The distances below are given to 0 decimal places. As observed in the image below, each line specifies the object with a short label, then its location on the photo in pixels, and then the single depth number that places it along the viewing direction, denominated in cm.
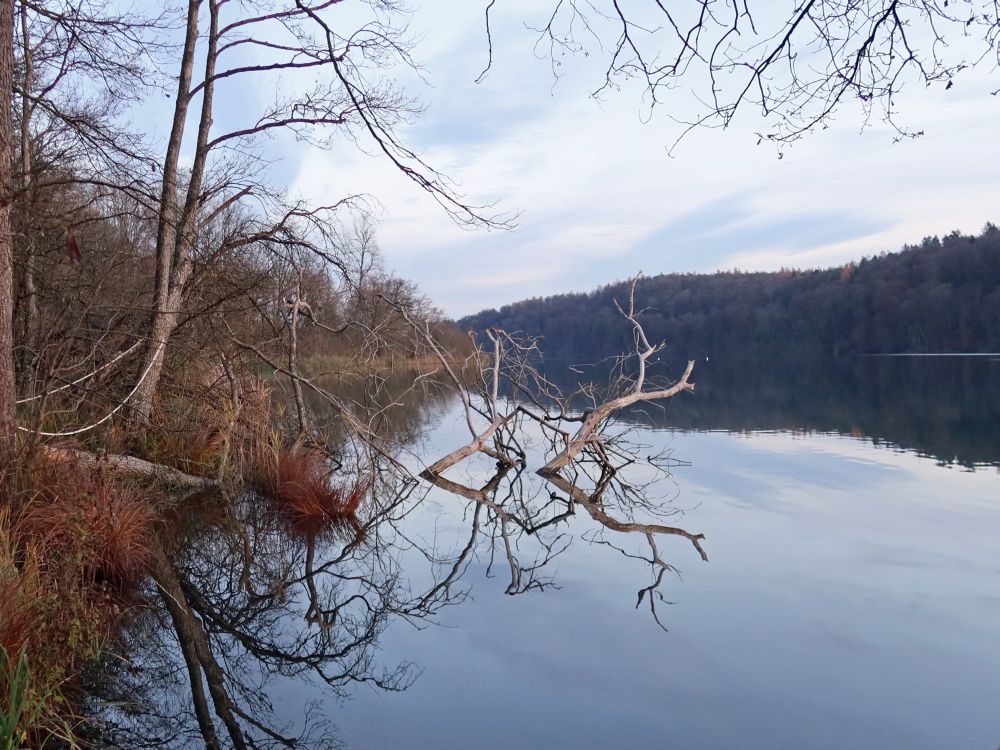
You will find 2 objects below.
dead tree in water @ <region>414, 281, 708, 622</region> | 841
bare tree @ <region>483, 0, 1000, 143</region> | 313
